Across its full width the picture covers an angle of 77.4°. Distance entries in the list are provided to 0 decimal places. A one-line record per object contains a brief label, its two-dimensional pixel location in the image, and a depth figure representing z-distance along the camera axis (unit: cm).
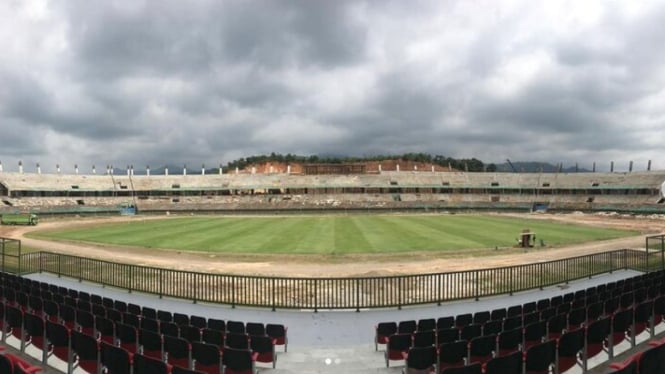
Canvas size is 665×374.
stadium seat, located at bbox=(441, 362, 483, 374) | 596
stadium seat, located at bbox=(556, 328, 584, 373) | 752
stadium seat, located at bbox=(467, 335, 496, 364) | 764
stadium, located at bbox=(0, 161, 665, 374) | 792
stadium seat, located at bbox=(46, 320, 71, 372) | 822
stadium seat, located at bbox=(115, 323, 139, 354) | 848
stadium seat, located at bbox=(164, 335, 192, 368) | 785
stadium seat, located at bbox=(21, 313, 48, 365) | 877
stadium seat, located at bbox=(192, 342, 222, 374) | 739
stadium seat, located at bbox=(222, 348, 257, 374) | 738
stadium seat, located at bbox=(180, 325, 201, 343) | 881
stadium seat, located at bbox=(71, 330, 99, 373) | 758
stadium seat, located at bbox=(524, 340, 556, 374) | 694
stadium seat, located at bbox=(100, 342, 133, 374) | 671
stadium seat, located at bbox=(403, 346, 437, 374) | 741
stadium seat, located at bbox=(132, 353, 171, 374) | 633
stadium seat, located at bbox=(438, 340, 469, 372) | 743
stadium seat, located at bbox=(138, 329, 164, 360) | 804
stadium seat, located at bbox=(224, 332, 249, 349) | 842
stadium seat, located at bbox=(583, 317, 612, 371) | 812
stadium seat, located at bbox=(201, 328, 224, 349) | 855
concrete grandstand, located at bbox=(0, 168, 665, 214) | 8906
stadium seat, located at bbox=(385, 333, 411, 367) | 859
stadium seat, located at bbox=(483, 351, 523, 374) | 632
